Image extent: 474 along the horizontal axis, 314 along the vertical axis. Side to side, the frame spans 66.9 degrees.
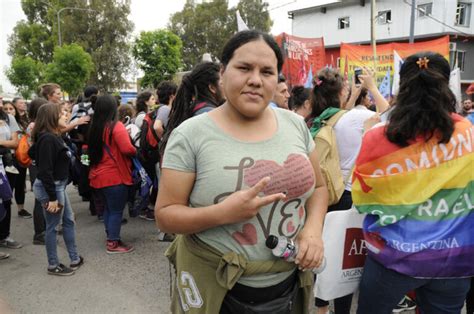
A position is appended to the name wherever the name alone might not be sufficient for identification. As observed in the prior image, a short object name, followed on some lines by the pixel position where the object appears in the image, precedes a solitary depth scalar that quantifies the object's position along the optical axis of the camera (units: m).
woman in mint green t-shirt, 1.33
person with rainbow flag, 1.69
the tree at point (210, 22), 34.12
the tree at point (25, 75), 29.83
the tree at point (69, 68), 20.59
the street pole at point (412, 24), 15.91
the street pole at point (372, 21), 13.06
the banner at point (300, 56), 10.84
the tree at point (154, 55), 26.53
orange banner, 12.08
